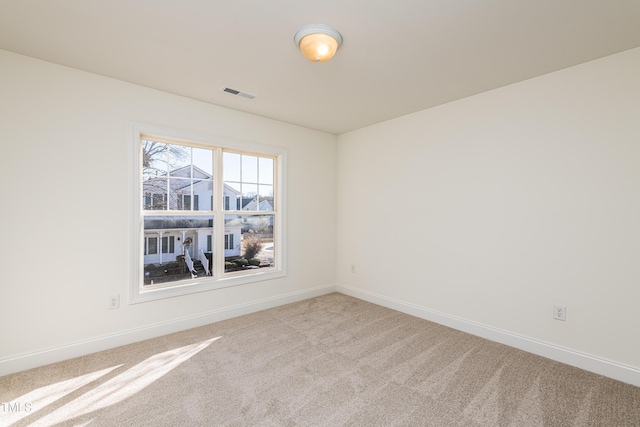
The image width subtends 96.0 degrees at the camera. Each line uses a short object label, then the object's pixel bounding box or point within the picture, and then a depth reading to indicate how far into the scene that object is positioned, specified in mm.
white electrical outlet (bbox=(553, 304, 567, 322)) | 2488
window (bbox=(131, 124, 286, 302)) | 2984
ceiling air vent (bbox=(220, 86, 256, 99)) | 2893
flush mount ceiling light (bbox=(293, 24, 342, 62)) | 1939
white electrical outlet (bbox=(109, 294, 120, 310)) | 2689
